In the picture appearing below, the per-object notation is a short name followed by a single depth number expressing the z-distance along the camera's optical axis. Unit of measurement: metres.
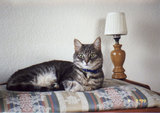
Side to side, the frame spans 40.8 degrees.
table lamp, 1.72
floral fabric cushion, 1.06
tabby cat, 1.34
